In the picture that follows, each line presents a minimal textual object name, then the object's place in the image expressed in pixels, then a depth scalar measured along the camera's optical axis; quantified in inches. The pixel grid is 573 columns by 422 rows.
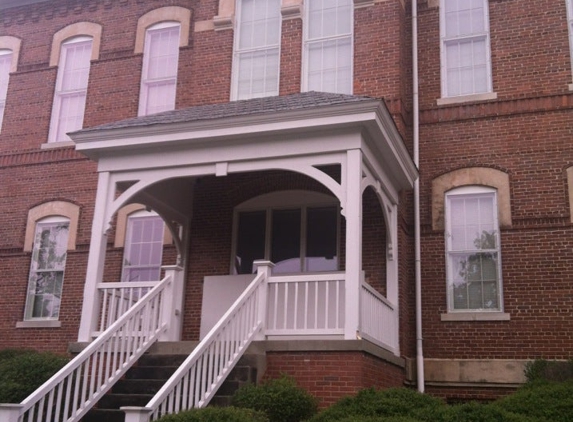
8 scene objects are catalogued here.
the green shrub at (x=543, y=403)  319.0
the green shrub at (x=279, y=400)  342.0
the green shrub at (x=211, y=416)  287.7
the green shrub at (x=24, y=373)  373.7
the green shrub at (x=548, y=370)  430.5
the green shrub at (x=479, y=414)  293.4
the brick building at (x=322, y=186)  421.4
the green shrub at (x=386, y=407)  308.7
